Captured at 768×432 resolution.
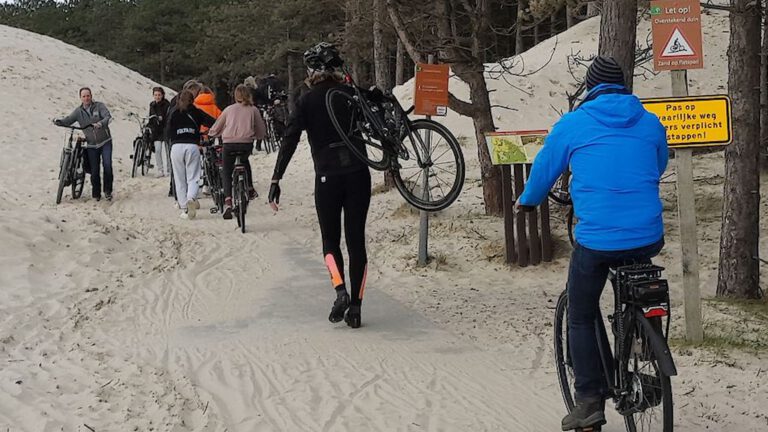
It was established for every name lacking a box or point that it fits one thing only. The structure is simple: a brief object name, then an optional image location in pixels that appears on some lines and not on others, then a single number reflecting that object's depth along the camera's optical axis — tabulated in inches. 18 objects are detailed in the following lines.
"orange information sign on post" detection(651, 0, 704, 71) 224.2
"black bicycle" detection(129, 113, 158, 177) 653.9
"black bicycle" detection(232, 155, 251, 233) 432.5
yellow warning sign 220.8
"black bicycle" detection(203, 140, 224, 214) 490.6
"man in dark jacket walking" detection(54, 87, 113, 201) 510.6
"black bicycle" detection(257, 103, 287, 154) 851.4
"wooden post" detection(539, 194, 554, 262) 346.6
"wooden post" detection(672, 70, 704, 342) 229.9
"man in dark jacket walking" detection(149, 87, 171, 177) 613.3
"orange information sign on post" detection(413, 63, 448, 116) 327.3
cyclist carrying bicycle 250.2
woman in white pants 463.2
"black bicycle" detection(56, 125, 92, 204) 518.9
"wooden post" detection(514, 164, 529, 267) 344.2
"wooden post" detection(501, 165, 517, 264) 346.0
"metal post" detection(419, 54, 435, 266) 345.4
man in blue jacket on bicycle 147.3
